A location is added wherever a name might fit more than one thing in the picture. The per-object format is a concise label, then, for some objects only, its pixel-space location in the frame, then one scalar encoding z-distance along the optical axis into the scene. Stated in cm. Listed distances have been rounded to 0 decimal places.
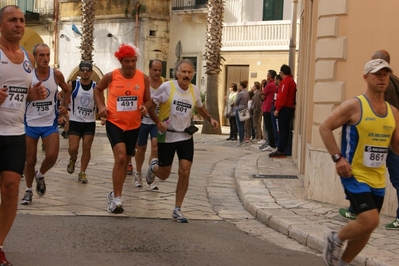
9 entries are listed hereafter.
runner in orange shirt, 922
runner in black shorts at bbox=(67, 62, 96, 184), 1215
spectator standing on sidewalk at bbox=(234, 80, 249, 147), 2250
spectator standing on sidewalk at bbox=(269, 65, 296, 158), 1678
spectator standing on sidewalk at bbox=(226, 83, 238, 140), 2480
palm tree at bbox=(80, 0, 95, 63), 3844
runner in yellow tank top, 611
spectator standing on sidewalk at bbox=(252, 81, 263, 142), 2277
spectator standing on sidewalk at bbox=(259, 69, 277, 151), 1930
